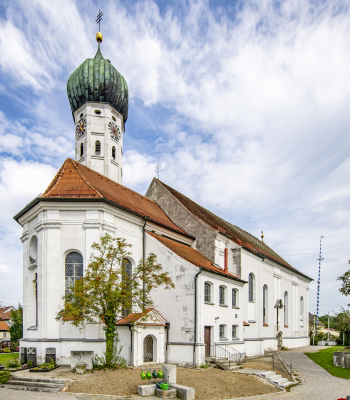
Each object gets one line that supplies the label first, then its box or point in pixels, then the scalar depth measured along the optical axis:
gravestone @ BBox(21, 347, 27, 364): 20.44
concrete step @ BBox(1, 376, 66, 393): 14.67
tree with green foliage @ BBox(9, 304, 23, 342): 41.56
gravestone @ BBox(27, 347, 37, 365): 19.58
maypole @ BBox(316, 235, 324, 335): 73.72
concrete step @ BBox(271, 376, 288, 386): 17.98
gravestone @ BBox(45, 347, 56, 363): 19.27
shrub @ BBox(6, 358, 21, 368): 19.02
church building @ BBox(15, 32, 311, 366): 20.16
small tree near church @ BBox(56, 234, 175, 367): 17.41
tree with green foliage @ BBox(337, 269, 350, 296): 24.80
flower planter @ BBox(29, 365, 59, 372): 17.54
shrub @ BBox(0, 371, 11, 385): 15.89
